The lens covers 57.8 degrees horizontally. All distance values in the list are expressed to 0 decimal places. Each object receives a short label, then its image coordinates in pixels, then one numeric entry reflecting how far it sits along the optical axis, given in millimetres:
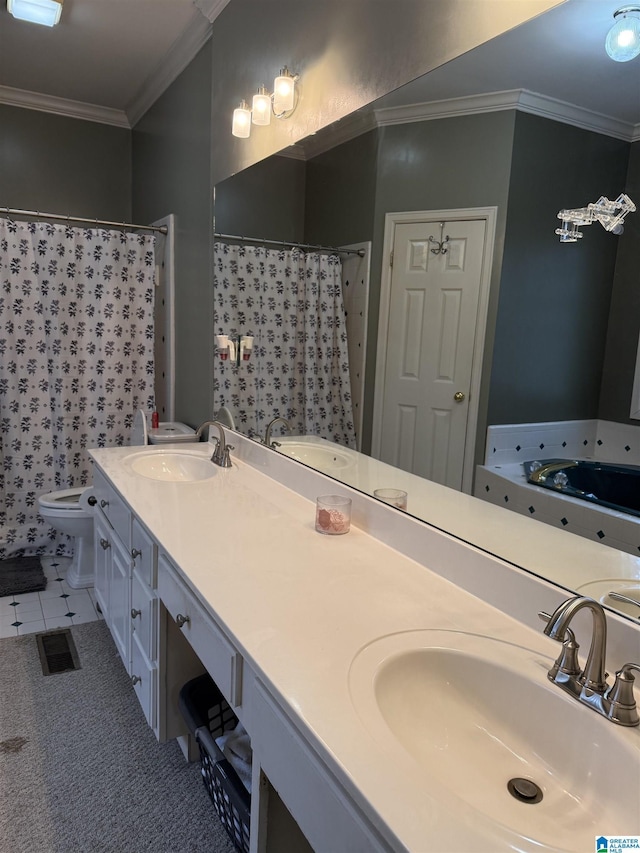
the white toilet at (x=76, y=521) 2816
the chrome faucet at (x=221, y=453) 2303
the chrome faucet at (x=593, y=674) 845
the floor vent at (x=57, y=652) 2285
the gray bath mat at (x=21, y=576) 2889
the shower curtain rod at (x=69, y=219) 2757
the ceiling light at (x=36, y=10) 2410
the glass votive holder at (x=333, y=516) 1600
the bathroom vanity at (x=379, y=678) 767
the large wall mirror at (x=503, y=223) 1031
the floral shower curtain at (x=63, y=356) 3062
